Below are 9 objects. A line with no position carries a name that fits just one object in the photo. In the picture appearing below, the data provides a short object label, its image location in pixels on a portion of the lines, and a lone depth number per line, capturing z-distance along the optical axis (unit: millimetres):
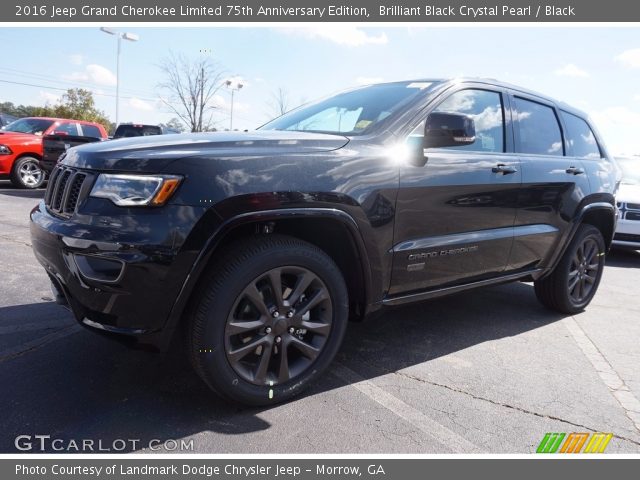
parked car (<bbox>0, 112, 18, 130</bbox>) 14636
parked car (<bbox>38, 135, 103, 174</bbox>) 9797
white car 7727
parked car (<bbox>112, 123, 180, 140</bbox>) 13297
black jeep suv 2125
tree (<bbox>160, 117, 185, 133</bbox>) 28142
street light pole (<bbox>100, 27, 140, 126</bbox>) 23711
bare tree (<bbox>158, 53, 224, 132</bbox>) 27109
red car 10711
